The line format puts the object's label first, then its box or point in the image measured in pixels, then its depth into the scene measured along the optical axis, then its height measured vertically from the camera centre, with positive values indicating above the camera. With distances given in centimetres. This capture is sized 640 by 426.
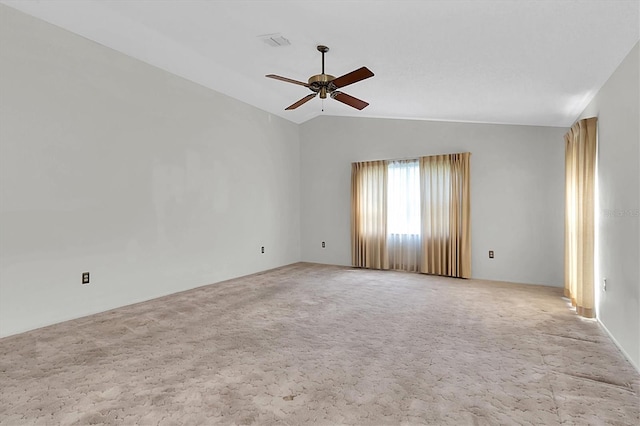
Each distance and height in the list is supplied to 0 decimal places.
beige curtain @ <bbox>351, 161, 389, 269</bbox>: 640 +1
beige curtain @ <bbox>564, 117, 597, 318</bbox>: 345 +3
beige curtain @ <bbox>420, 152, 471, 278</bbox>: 559 +1
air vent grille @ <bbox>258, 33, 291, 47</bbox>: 347 +184
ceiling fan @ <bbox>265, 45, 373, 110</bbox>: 316 +133
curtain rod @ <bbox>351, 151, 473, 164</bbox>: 579 +105
